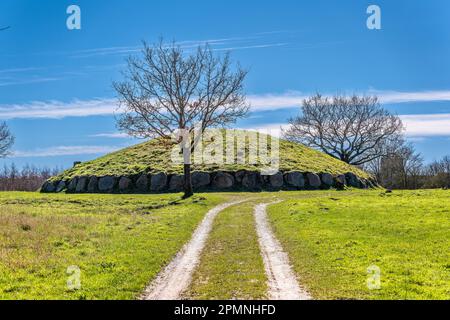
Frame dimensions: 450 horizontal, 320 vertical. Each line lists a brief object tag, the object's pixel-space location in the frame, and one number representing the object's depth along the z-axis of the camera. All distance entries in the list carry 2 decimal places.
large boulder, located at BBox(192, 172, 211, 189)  55.38
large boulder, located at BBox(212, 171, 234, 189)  55.22
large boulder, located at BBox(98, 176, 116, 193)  57.40
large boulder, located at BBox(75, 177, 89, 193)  59.34
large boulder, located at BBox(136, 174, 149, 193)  55.97
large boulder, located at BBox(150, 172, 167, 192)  55.25
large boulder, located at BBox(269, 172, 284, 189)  55.97
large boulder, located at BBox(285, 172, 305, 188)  56.59
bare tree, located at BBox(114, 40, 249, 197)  45.31
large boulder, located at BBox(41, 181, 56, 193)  64.12
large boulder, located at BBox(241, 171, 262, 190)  55.36
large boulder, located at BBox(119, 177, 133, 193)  56.81
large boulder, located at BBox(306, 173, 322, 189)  57.13
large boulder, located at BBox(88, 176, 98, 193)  58.45
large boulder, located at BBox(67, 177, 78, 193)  60.55
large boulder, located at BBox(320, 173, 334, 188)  57.88
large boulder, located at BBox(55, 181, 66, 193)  62.53
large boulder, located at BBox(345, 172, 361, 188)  62.53
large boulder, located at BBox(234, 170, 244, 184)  56.24
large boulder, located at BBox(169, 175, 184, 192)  54.62
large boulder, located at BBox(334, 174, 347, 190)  57.97
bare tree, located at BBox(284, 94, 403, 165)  78.56
